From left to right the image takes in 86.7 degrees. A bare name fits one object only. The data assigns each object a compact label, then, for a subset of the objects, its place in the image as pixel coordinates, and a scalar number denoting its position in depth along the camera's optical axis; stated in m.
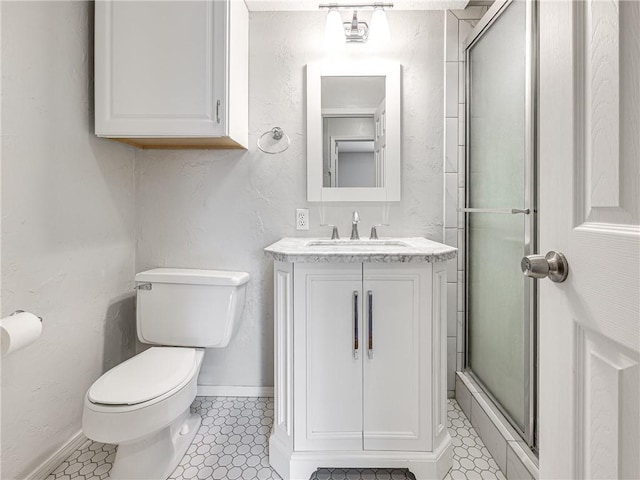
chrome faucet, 1.76
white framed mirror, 1.80
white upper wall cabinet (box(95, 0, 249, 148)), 1.45
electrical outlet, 1.85
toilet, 1.14
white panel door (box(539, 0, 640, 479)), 0.45
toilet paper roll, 1.01
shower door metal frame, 1.21
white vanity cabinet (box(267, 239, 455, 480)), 1.28
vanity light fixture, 1.71
